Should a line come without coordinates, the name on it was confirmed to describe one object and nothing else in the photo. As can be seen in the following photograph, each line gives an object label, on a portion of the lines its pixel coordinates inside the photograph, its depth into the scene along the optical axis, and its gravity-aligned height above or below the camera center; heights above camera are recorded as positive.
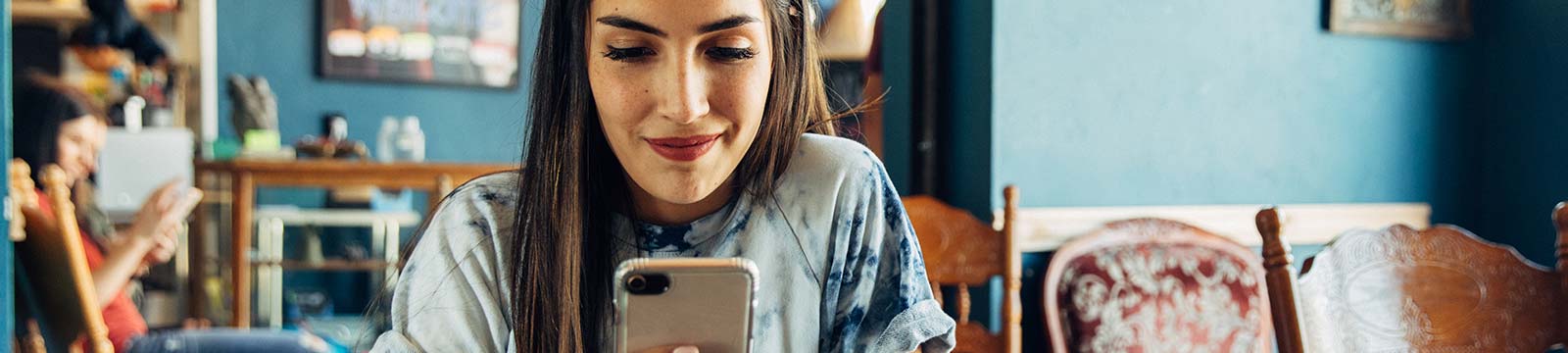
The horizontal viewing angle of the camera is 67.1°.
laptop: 4.39 -0.16
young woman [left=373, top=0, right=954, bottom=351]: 0.80 -0.06
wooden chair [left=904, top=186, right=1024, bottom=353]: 1.78 -0.19
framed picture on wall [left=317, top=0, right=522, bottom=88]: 5.38 +0.39
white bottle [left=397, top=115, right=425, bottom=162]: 4.26 -0.06
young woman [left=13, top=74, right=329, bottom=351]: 2.25 -0.23
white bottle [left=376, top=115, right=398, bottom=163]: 4.35 -0.07
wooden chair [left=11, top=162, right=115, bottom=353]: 1.94 -0.27
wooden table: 3.66 -0.18
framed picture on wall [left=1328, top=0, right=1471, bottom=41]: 2.33 +0.23
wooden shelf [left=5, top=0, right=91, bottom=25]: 4.24 +0.40
